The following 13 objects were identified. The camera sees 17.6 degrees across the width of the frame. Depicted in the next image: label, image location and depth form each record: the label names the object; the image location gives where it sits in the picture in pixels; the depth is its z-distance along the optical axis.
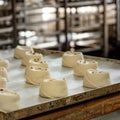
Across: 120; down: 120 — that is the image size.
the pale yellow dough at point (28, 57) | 2.85
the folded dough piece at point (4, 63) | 2.72
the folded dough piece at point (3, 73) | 2.42
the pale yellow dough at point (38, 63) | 2.56
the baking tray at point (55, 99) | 1.84
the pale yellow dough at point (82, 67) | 2.47
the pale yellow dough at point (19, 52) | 3.13
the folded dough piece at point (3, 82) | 2.18
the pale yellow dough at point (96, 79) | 2.20
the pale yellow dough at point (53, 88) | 2.03
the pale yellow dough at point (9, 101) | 1.83
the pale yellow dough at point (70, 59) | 2.76
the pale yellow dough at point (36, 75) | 2.33
